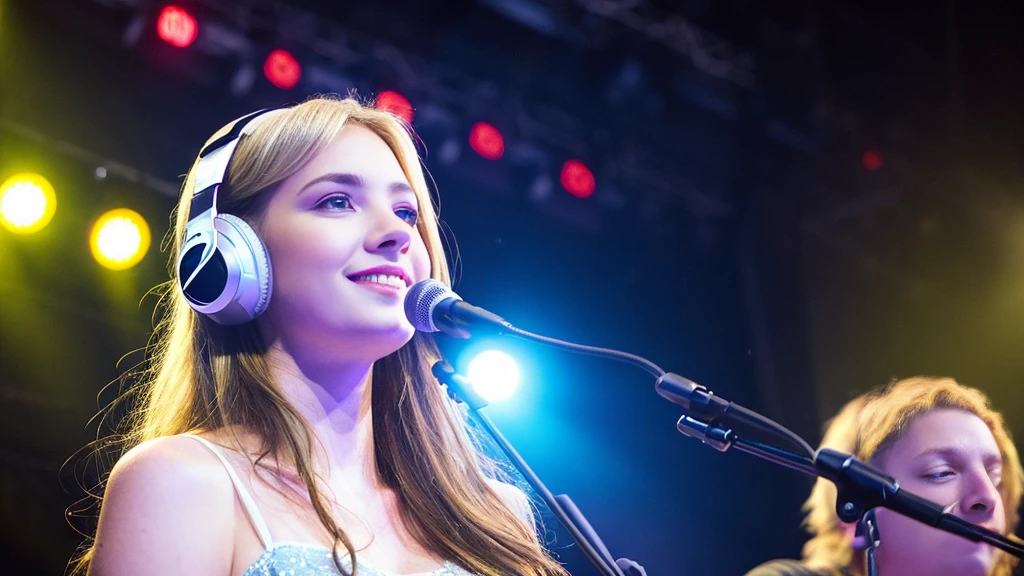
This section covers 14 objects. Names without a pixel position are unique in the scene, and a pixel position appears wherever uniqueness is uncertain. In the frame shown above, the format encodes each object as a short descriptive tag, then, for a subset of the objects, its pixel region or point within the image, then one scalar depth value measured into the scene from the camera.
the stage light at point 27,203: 3.80
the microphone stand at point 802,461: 1.41
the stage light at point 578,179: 5.11
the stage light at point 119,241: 4.00
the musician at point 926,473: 3.07
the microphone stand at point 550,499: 1.52
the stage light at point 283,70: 4.20
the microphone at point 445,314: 1.71
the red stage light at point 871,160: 5.40
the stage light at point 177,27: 3.93
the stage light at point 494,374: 4.43
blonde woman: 1.85
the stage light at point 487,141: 4.81
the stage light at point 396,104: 4.44
